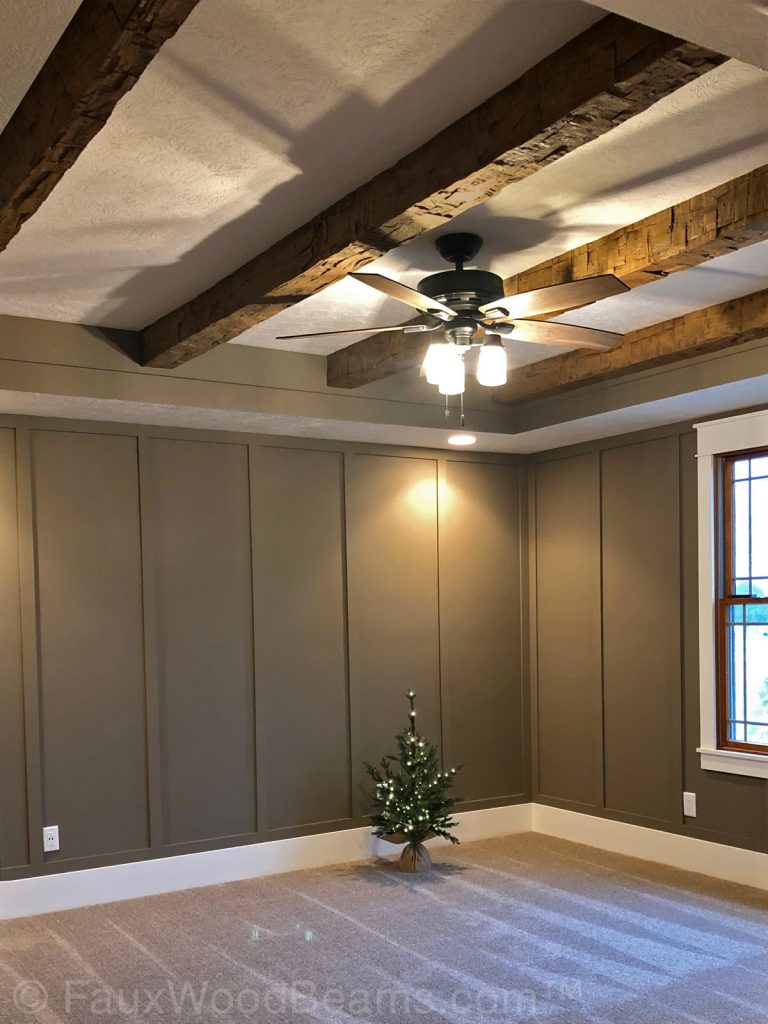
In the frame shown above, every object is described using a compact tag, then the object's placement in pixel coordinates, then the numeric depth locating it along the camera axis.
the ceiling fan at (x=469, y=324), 3.59
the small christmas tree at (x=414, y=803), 5.52
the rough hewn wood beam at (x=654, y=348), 4.36
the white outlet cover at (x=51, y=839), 4.99
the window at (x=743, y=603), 5.27
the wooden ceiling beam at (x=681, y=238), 3.09
